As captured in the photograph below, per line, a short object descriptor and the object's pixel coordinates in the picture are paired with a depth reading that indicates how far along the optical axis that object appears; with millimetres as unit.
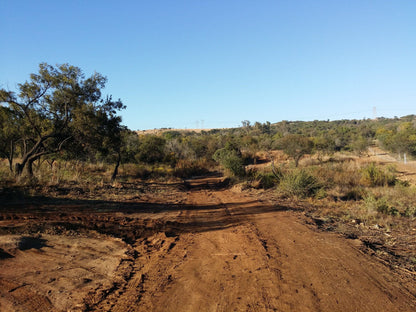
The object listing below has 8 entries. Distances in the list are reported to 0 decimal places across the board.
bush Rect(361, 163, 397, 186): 15258
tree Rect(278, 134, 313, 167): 31172
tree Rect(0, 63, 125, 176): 13102
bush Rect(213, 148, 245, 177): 18328
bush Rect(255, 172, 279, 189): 14836
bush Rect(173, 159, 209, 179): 26838
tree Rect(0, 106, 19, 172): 13734
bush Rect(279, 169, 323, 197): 11797
